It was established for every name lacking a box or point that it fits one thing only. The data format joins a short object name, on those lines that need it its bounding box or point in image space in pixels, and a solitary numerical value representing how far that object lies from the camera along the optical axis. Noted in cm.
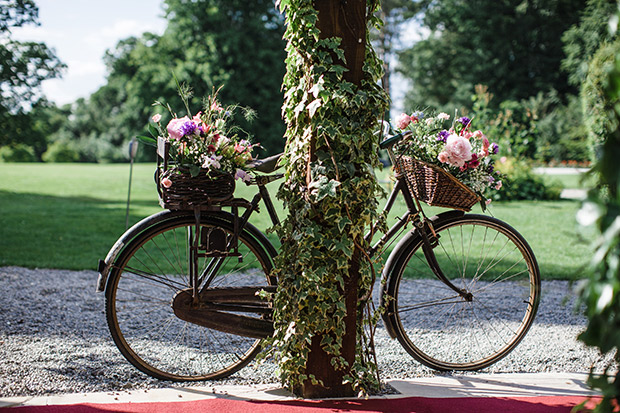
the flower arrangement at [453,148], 316
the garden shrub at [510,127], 1321
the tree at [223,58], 3106
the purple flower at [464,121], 330
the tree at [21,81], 1156
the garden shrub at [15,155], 3697
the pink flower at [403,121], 333
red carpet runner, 275
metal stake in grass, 693
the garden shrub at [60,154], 4131
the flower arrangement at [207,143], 297
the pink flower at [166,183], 292
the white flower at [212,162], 294
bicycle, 312
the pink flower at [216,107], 305
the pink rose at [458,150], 313
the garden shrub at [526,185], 1321
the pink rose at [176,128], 296
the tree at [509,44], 3559
